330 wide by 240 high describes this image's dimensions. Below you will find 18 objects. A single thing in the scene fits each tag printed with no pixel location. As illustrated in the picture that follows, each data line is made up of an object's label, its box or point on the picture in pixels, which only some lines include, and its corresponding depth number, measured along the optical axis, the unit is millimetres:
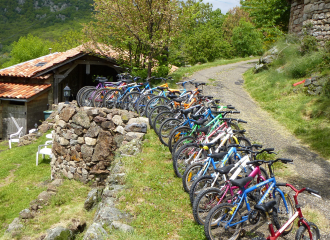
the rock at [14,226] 6391
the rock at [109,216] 4250
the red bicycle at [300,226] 3125
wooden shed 14453
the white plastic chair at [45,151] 10214
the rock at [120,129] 7790
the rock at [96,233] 3810
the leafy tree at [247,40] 28891
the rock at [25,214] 6893
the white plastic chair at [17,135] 13920
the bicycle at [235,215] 3395
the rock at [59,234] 5547
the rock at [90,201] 6809
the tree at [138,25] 11047
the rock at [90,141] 8273
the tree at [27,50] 33409
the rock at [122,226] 4016
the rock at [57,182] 8477
